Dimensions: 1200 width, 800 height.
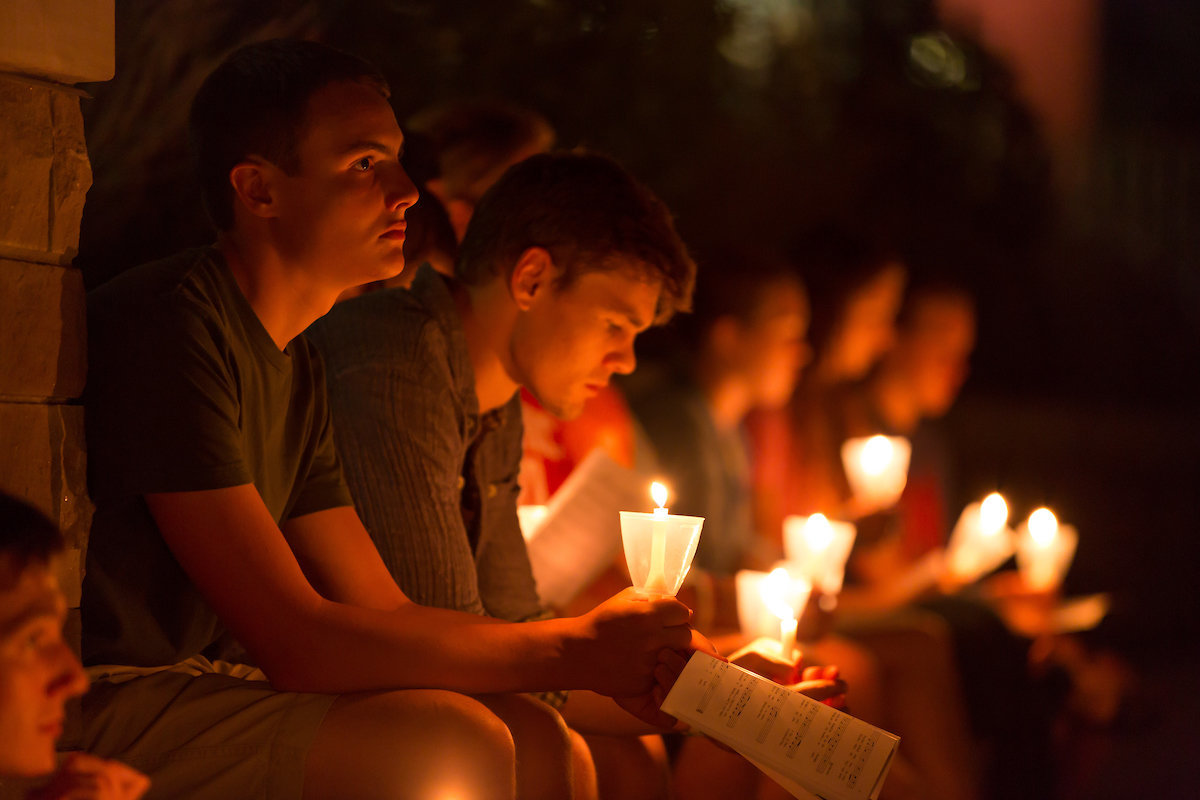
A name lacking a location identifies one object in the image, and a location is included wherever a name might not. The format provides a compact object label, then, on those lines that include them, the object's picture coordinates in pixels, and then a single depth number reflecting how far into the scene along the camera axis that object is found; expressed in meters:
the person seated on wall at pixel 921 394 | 9.24
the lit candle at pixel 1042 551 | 7.55
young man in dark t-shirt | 3.25
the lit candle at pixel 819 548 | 5.53
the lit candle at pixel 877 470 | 7.01
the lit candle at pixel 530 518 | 5.68
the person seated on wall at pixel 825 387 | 8.65
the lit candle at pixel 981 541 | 7.30
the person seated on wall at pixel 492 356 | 4.25
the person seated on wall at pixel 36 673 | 2.46
